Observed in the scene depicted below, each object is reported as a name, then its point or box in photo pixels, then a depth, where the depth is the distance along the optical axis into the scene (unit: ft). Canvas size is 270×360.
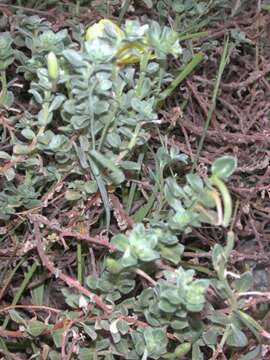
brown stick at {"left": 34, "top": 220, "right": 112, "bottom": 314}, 2.48
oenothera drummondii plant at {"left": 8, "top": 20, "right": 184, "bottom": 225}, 2.20
